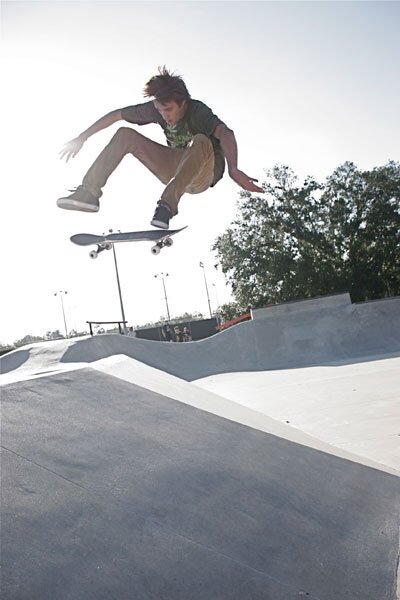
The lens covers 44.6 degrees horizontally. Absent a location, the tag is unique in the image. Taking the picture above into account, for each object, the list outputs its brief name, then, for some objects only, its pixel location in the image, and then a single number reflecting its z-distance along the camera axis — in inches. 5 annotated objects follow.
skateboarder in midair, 146.0
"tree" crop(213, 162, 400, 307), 1314.0
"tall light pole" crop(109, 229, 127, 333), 888.5
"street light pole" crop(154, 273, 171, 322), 2455.5
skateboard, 173.6
